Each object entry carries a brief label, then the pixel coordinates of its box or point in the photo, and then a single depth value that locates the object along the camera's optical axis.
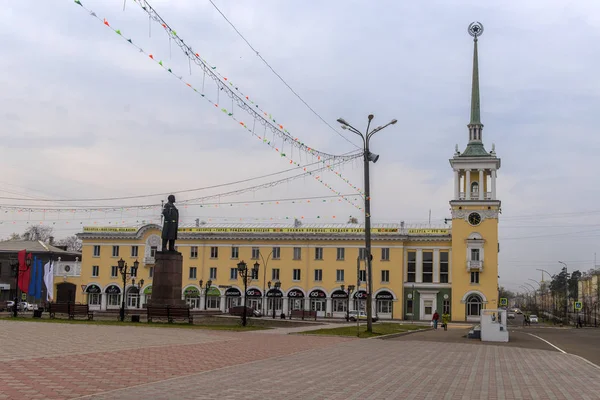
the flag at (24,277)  67.39
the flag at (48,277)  70.38
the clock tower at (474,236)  70.06
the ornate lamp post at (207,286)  68.77
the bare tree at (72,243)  135.24
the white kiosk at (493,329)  30.06
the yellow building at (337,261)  70.88
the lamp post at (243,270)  33.59
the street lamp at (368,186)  31.83
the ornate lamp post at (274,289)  72.00
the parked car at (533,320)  80.00
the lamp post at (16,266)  42.29
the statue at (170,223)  36.56
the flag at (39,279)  71.74
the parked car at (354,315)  61.76
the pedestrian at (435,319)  48.04
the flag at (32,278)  72.31
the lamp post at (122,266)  36.08
